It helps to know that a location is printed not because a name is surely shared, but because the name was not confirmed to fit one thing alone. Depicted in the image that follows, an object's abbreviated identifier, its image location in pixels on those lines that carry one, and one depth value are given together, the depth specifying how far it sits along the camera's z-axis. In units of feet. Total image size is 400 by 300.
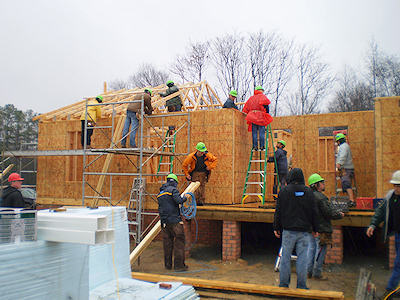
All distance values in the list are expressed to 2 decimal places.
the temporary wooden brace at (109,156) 35.12
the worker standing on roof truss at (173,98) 36.37
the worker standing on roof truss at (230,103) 33.40
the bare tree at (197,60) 94.59
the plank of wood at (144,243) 25.49
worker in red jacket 31.68
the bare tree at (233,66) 88.69
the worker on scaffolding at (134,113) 31.68
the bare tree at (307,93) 86.99
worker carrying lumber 25.48
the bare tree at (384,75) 79.66
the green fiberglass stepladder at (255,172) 31.98
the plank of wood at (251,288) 15.57
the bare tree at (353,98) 87.74
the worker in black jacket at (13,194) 21.72
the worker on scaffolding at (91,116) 35.76
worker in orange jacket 29.81
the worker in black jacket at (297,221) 17.34
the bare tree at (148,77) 115.03
